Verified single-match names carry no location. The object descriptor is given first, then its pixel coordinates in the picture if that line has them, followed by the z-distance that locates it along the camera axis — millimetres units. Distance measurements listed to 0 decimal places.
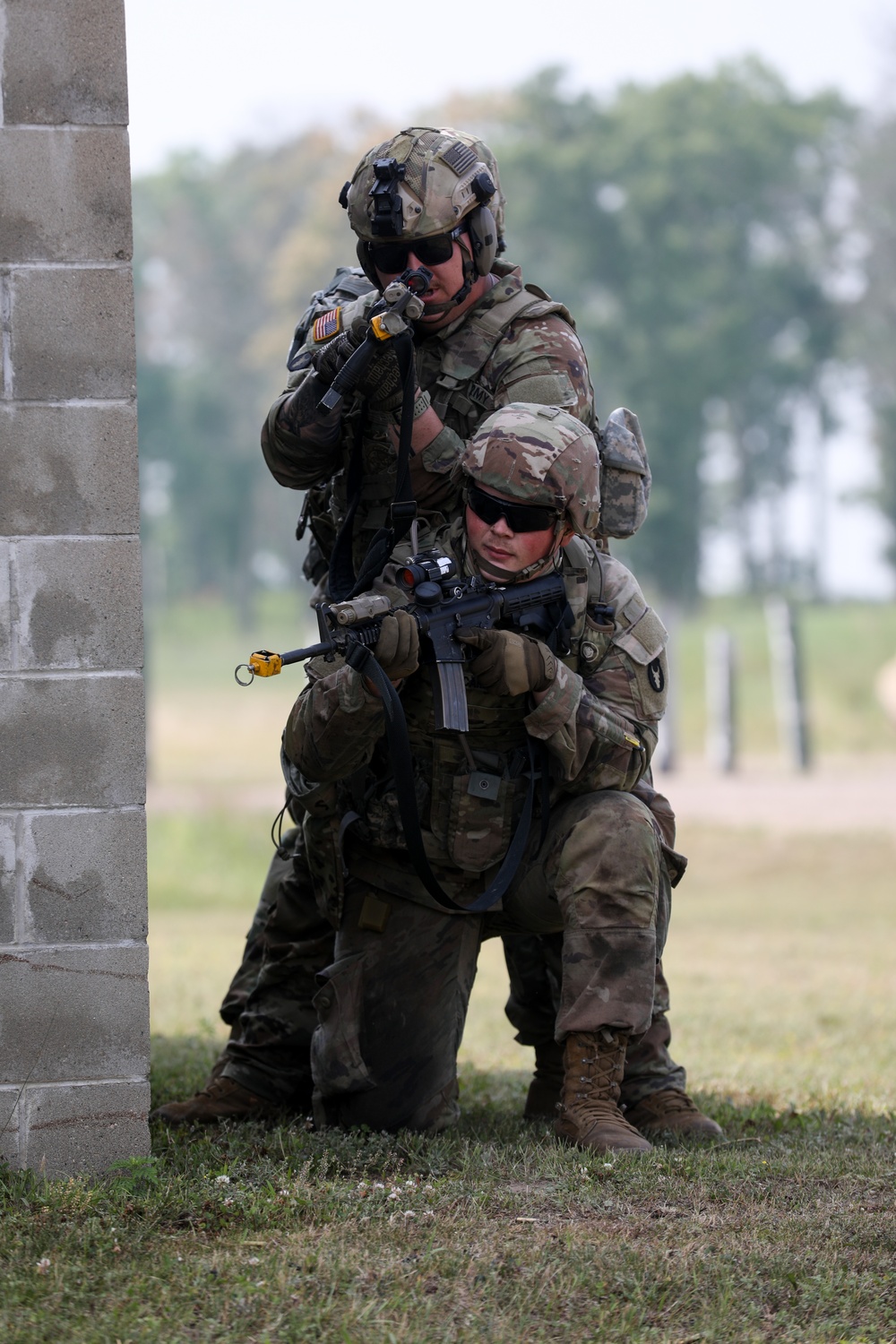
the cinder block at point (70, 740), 8195
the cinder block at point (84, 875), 8234
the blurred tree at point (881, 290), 91125
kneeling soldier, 9000
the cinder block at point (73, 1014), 8211
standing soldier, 9406
